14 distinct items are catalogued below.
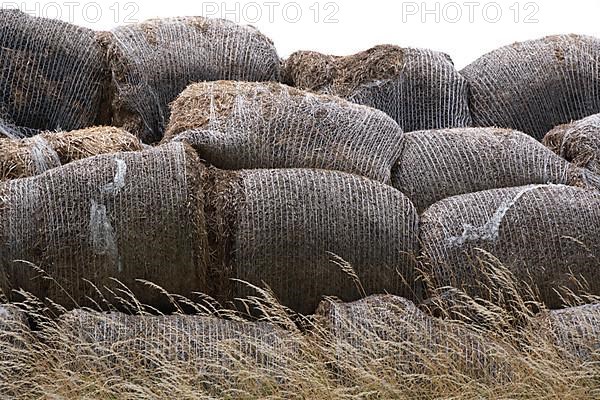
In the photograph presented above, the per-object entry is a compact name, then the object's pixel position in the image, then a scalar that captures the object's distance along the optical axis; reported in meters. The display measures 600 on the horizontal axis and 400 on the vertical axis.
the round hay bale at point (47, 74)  14.51
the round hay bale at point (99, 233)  10.82
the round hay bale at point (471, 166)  12.74
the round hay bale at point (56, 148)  11.85
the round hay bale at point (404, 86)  15.18
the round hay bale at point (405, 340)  10.35
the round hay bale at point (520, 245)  11.59
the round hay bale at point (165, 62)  14.71
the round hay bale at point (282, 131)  12.06
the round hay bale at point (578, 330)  10.69
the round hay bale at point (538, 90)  15.59
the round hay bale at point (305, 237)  11.17
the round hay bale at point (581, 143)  13.42
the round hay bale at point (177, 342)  10.17
